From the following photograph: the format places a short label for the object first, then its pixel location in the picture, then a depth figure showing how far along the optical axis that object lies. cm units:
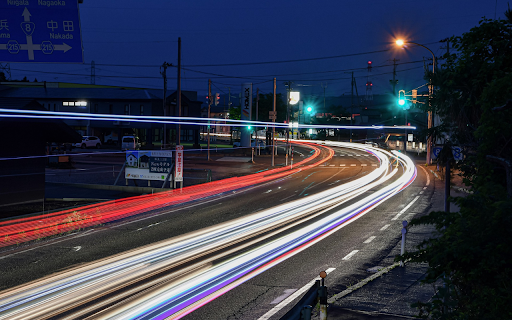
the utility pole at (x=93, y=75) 11448
